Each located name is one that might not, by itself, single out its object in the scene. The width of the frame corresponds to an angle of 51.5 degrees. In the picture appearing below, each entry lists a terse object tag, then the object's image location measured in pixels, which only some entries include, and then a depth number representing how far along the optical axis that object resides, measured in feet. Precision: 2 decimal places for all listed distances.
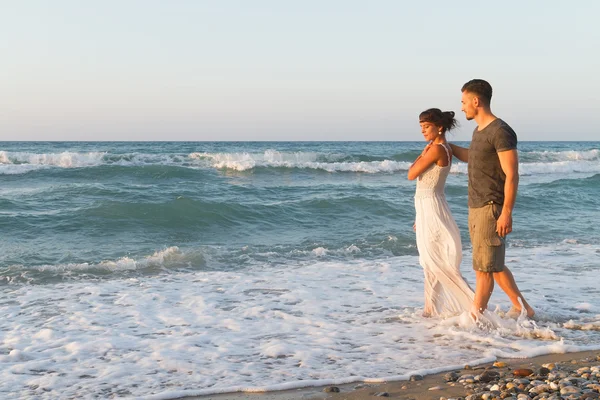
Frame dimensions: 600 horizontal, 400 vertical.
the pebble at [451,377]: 13.43
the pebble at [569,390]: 12.16
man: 15.35
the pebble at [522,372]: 13.55
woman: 17.08
